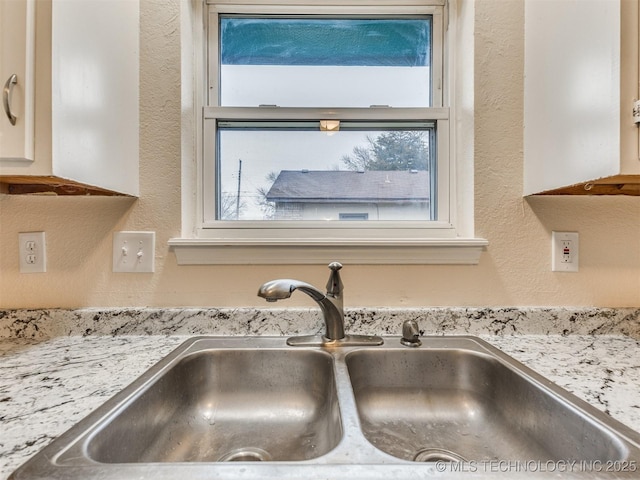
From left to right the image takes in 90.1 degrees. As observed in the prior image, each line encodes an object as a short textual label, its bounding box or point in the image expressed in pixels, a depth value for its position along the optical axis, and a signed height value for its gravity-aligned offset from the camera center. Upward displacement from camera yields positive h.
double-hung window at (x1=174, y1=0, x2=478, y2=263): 1.08 +0.40
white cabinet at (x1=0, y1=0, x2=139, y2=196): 0.63 +0.31
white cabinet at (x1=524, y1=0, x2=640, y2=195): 0.64 +0.33
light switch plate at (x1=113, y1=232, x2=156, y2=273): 0.95 -0.04
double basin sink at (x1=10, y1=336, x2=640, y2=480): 0.42 -0.35
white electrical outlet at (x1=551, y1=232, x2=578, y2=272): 0.96 -0.04
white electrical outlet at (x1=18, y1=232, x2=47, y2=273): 0.93 -0.05
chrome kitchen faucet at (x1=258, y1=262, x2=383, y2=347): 0.83 -0.23
